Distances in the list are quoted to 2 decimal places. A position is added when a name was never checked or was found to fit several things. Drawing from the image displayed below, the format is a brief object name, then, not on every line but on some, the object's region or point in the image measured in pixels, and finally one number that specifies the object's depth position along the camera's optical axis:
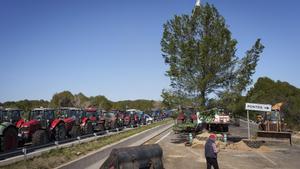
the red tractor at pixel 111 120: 21.73
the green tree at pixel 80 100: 62.01
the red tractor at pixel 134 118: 27.63
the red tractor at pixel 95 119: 19.35
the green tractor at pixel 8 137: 10.46
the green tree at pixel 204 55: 15.72
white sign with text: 15.14
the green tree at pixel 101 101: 68.52
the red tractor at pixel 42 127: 12.13
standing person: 7.96
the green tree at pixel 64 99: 57.84
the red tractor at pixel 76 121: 15.76
